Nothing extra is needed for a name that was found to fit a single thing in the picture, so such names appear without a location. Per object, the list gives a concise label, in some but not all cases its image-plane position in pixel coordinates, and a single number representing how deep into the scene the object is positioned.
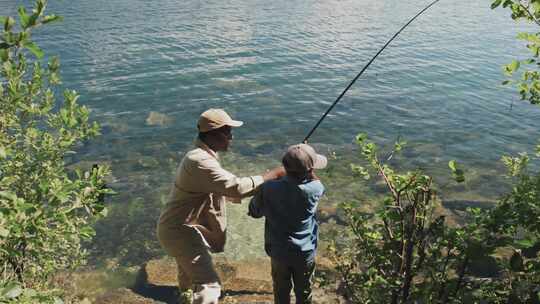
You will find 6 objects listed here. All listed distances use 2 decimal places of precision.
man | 4.48
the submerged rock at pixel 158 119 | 14.98
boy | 4.54
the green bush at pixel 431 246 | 2.79
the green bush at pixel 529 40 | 3.89
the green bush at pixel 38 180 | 3.19
